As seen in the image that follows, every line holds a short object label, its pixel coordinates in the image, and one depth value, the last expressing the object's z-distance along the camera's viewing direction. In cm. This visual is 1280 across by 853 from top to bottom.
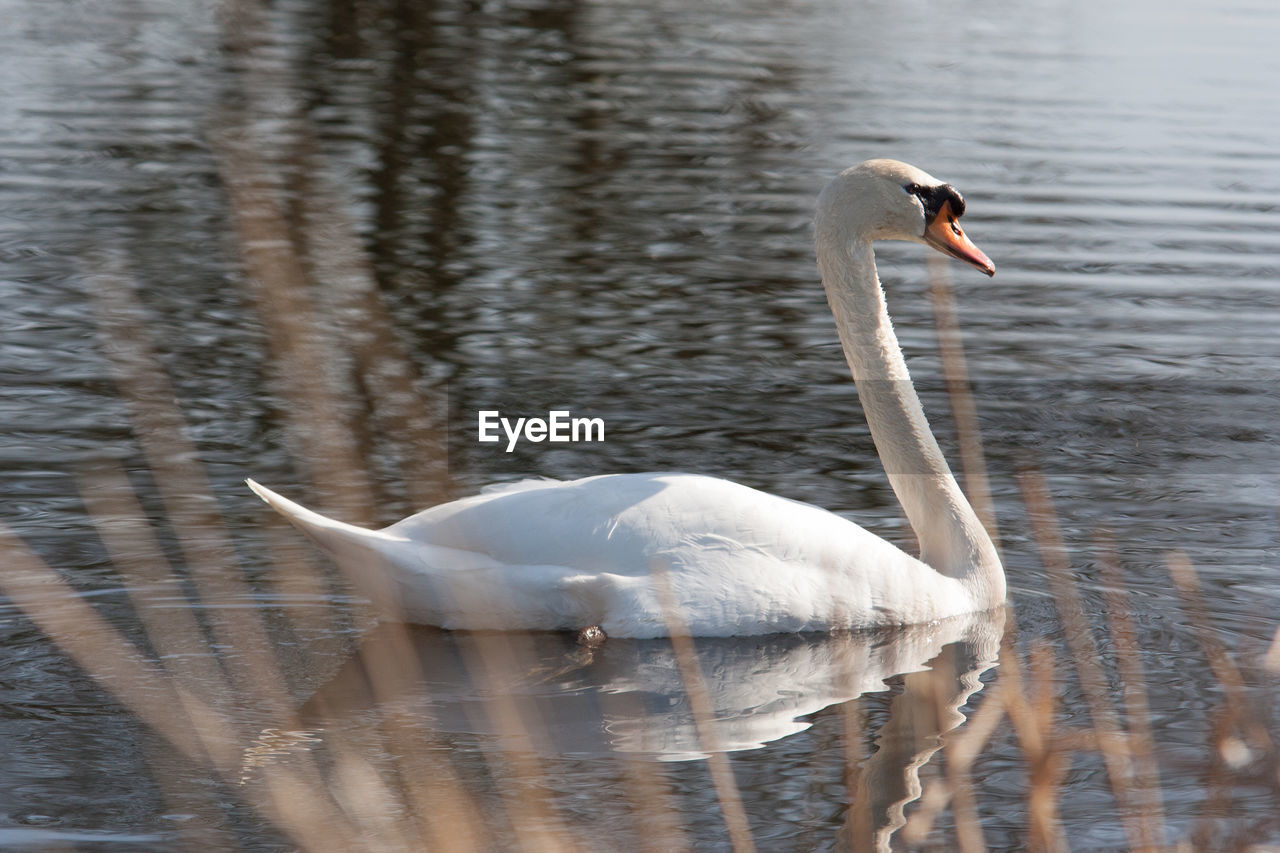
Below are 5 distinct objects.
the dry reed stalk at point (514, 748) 868
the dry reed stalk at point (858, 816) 888
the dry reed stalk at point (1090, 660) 622
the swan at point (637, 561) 1129
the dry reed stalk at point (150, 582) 1078
